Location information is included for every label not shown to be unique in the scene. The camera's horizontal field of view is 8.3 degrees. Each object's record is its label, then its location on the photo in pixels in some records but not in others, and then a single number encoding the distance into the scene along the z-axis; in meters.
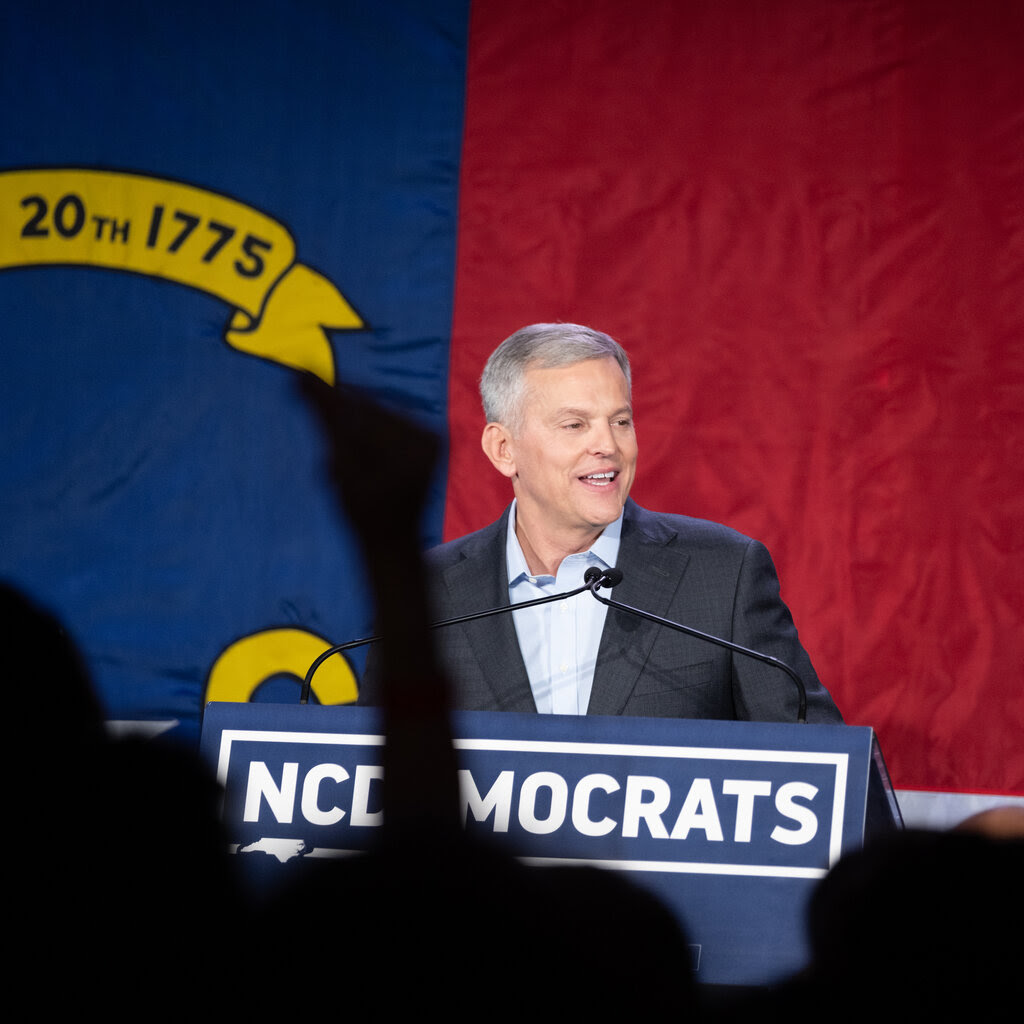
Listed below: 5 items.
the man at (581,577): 8.11
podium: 7.64
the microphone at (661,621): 7.84
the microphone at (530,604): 7.88
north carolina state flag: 8.73
